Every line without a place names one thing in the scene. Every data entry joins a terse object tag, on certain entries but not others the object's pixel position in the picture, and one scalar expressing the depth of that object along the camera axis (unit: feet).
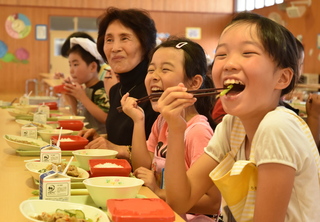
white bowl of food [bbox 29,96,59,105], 16.97
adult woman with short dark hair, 9.27
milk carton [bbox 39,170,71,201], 4.45
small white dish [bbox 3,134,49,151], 7.23
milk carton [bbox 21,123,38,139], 8.38
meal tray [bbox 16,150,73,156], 7.15
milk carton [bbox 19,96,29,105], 14.92
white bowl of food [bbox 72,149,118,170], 6.34
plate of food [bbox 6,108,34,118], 11.96
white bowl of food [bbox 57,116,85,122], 11.43
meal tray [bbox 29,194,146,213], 4.76
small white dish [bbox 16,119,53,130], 9.36
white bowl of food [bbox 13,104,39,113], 13.12
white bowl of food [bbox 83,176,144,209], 4.56
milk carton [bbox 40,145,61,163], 6.10
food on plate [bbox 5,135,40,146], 7.41
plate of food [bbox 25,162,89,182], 5.40
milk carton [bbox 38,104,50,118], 11.99
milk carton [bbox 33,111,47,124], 10.60
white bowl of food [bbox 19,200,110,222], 4.09
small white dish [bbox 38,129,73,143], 8.36
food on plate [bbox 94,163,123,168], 5.85
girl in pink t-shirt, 6.44
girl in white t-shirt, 4.24
